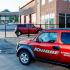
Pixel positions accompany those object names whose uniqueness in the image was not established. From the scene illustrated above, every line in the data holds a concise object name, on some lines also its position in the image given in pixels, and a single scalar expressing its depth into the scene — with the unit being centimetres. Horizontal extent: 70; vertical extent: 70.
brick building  1689
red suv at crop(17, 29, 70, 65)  430
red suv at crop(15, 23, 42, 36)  1512
